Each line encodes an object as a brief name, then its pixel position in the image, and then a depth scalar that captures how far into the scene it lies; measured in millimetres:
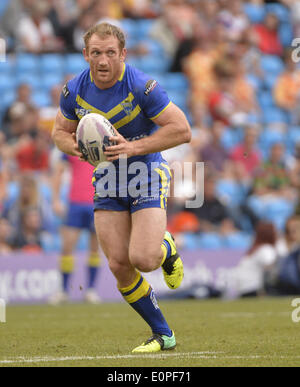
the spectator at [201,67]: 16469
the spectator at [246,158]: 14578
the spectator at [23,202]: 12297
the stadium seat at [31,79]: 16263
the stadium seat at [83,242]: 13438
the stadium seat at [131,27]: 17953
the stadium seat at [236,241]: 13518
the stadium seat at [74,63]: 16641
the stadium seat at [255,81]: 17703
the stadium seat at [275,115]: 17466
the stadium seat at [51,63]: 16688
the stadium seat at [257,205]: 14142
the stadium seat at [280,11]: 19375
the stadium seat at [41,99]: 15572
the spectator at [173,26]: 17156
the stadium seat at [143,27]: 18031
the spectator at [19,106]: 14078
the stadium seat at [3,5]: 17106
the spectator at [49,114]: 14184
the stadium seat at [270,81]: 18016
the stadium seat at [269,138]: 16450
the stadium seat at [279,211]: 14406
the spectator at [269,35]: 18634
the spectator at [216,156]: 14414
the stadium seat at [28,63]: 16578
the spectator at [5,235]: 12203
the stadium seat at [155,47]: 17656
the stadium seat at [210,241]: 13469
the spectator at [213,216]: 13336
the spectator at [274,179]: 14242
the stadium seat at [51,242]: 12922
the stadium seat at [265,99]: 17703
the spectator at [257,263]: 12062
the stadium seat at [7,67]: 16375
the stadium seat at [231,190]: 14375
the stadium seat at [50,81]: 16303
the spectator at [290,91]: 17422
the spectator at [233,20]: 17594
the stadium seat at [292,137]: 16784
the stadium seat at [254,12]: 18922
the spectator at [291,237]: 11820
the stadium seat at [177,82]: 17114
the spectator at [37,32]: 16281
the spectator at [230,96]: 15984
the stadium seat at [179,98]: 16594
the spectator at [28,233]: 12360
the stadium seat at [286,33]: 19062
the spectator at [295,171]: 14338
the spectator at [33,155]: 13484
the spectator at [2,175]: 12914
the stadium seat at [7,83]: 16094
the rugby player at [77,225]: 11508
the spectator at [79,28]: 16031
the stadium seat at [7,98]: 15263
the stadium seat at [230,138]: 15758
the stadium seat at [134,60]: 17109
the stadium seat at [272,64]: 18406
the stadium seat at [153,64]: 17312
